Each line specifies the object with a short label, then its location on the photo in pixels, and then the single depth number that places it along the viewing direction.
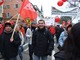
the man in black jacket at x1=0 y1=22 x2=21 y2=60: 2.33
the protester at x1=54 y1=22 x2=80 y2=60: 0.85
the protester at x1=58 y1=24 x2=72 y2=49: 2.71
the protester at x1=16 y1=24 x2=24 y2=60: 3.18
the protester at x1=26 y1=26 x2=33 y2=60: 3.59
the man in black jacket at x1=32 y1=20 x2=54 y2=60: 2.43
